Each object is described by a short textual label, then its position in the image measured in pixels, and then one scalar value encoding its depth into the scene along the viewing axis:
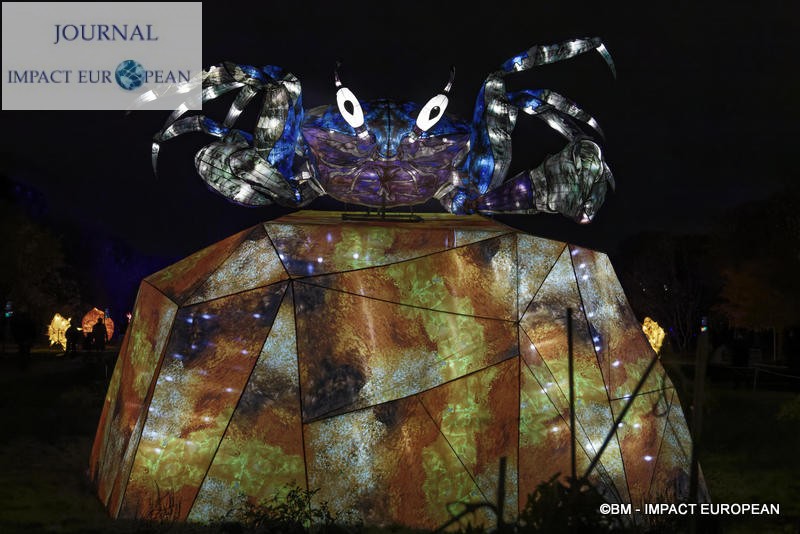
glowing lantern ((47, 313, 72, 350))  36.28
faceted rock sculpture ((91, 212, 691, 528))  8.26
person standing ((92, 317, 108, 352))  27.88
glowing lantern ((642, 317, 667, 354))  29.28
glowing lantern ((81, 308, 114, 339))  38.25
